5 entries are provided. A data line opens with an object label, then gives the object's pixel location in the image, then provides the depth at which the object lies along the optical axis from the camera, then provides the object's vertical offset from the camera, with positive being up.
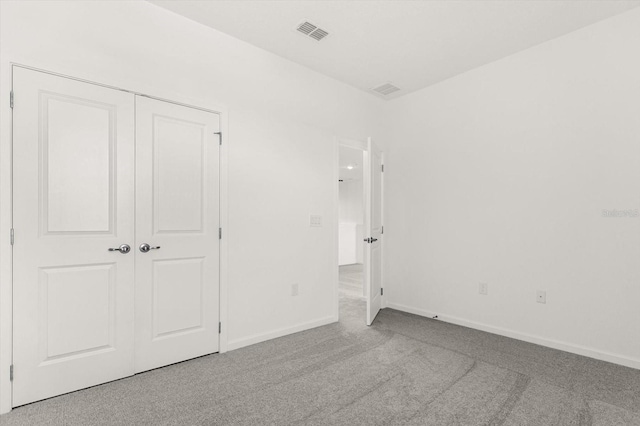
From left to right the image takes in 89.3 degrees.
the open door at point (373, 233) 3.78 -0.24
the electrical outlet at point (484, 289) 3.63 -0.85
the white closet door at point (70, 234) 2.11 -0.14
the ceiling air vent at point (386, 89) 4.20 +1.65
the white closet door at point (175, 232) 2.56 -0.16
